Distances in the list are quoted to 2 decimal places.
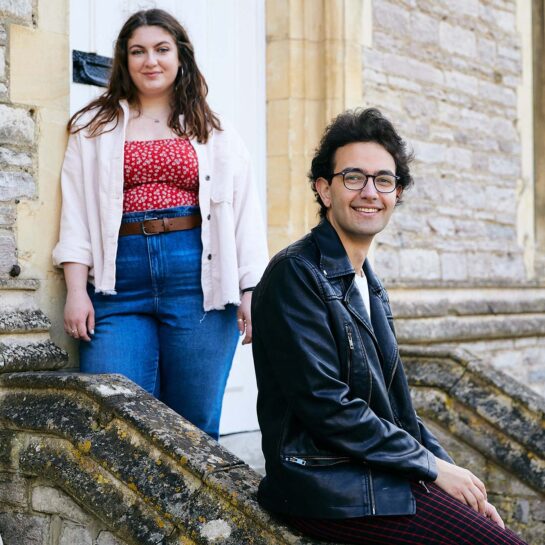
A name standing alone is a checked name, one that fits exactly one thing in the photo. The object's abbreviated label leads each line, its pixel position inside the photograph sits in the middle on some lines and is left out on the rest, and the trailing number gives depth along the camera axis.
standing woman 3.59
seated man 2.58
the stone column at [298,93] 5.33
